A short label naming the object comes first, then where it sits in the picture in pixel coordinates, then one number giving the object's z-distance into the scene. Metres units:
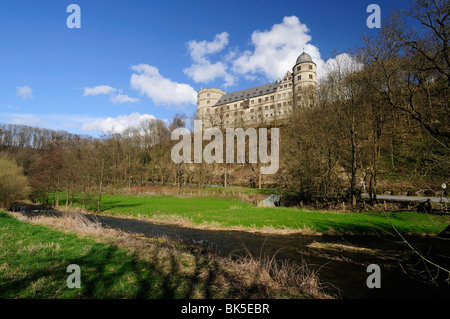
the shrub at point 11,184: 24.50
